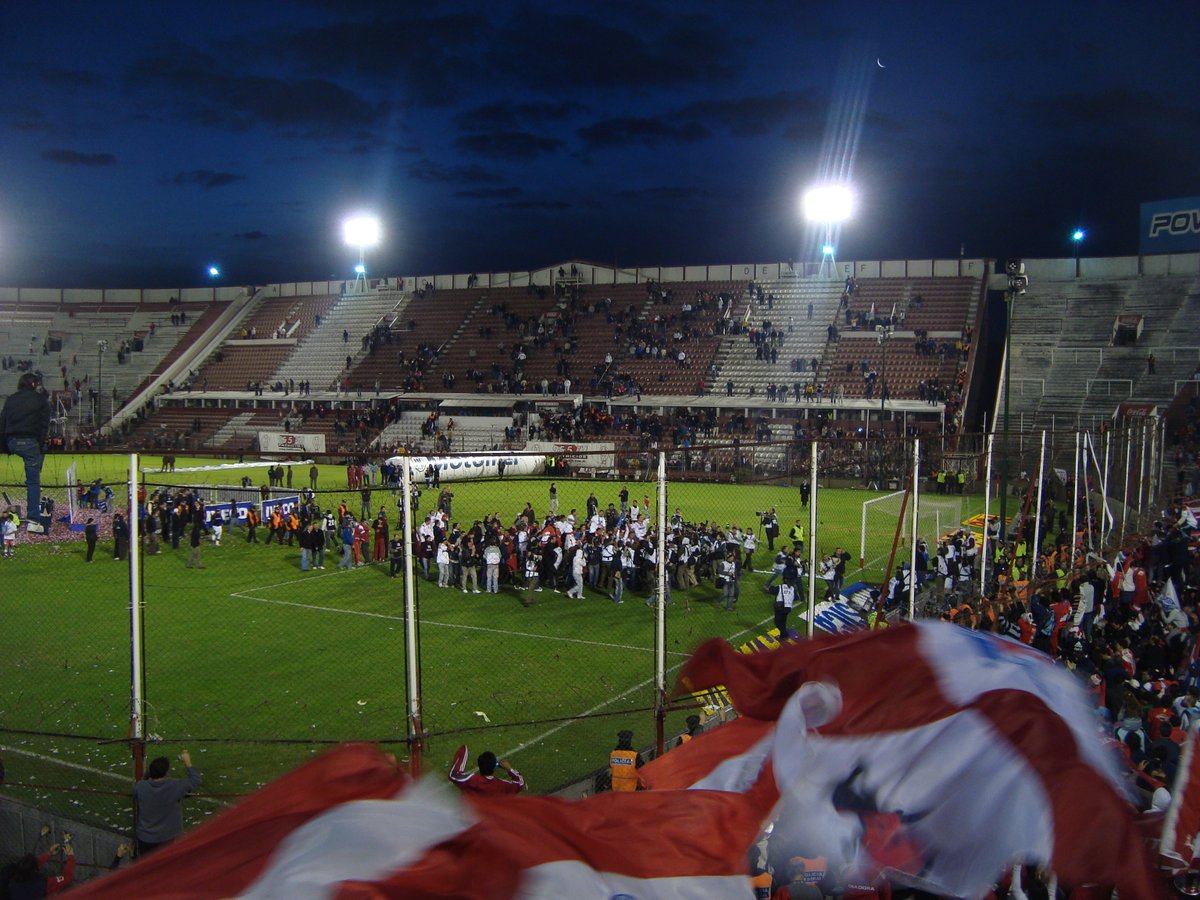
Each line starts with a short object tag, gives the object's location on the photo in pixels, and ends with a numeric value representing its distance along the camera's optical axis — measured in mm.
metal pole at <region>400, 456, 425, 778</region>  8414
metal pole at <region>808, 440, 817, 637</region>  10328
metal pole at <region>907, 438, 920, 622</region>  12995
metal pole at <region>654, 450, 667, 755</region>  9414
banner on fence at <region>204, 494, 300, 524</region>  30158
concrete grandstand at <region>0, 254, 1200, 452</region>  50062
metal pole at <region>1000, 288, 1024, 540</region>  20703
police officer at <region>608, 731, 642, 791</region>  8609
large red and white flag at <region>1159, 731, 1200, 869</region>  4430
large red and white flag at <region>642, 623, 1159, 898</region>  3428
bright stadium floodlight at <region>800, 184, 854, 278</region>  64188
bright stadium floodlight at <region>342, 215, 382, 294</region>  79188
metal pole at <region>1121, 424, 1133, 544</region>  20781
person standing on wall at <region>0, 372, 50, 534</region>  10078
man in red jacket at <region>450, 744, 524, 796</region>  6961
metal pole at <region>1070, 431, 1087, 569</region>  19109
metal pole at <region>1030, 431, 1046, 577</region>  16812
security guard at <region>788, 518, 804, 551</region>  24919
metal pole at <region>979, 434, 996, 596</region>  16559
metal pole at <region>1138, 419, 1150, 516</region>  22109
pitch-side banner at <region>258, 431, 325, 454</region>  56812
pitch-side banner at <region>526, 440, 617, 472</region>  44000
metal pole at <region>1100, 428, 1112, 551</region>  20656
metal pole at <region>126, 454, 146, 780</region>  8898
